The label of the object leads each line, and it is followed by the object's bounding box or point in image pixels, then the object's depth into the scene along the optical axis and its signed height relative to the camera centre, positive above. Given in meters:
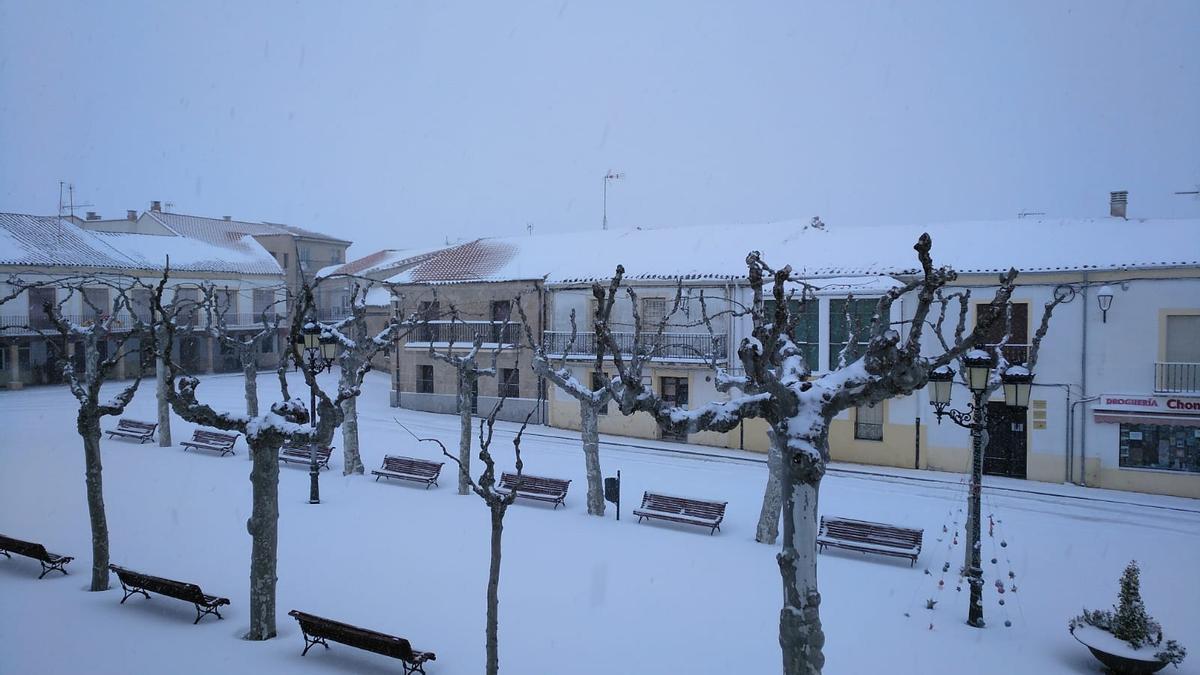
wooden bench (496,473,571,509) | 16.33 -3.36
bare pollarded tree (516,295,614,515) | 15.59 -1.75
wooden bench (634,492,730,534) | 14.72 -3.44
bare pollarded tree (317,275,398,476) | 17.55 -0.72
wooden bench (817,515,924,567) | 12.98 -3.46
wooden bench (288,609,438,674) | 8.15 -3.31
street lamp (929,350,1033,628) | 10.30 -0.91
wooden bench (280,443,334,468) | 19.47 -3.22
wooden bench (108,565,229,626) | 9.49 -3.21
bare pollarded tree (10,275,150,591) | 10.58 -1.37
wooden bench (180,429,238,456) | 20.58 -3.07
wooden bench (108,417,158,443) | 22.47 -3.04
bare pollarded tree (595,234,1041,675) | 6.66 -0.68
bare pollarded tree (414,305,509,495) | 16.89 -1.35
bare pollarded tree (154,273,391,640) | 9.14 -1.33
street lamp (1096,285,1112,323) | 19.55 +0.89
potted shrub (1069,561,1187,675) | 8.67 -3.47
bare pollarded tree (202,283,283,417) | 19.40 -0.80
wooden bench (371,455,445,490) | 17.77 -3.25
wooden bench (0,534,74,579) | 10.84 -3.15
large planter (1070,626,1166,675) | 8.65 -3.54
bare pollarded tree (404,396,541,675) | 7.47 -2.08
